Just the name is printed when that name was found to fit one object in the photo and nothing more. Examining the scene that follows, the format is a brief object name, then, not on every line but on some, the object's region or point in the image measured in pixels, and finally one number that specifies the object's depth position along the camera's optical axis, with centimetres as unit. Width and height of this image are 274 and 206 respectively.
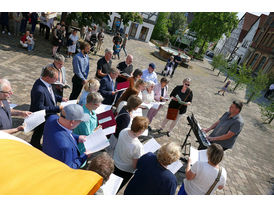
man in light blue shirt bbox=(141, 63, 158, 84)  643
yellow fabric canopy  105
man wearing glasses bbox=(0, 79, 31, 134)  268
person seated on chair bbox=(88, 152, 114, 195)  193
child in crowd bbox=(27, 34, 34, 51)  974
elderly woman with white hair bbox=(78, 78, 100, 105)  393
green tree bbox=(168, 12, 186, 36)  4322
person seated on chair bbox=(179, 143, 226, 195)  274
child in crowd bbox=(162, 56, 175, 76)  1452
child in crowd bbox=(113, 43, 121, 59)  1358
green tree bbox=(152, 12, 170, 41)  3591
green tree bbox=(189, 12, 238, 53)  3256
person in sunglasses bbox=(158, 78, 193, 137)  561
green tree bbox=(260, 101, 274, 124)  1170
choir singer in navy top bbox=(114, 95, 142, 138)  361
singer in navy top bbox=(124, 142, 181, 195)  229
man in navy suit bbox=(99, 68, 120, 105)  474
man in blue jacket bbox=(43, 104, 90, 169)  237
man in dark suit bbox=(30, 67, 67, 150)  337
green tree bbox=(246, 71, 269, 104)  1460
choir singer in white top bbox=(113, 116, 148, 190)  286
